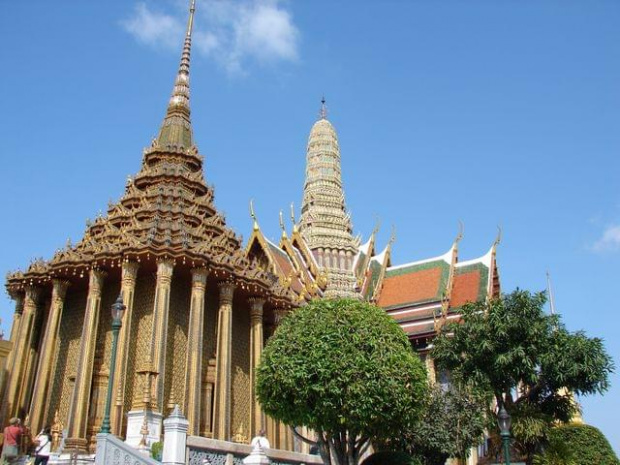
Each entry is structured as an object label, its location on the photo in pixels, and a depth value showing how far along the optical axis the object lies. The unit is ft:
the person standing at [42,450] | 41.22
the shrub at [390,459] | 60.03
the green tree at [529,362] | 65.46
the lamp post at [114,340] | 36.96
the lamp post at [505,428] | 46.32
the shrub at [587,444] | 69.77
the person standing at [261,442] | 48.99
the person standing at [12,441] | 38.34
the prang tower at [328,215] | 118.91
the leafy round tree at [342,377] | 50.80
